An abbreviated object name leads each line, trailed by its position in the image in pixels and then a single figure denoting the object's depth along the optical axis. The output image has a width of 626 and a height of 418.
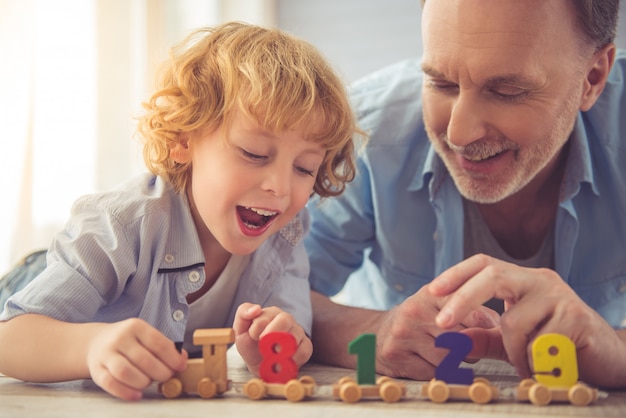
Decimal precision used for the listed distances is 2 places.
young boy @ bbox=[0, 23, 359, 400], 1.24
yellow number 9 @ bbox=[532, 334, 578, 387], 1.04
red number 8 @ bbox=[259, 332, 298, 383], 1.10
